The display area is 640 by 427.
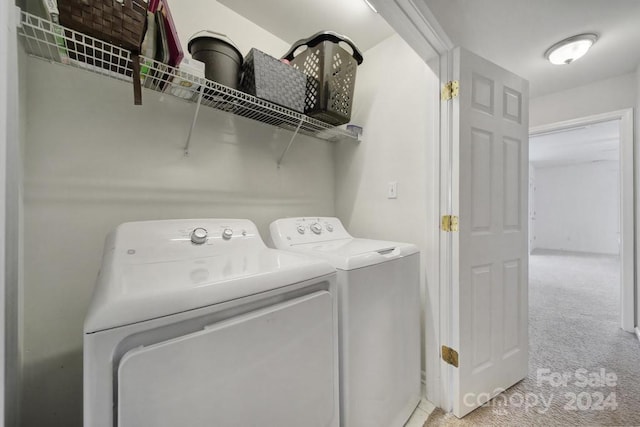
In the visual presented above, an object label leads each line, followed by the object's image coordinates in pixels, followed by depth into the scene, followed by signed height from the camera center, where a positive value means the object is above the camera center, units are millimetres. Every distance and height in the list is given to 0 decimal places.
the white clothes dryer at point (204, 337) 523 -320
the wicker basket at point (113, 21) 792 +633
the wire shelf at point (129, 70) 875 +595
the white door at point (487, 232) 1383 -139
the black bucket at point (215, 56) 1194 +749
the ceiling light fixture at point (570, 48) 1671 +1125
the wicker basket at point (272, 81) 1258 +690
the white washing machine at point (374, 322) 1010 -513
